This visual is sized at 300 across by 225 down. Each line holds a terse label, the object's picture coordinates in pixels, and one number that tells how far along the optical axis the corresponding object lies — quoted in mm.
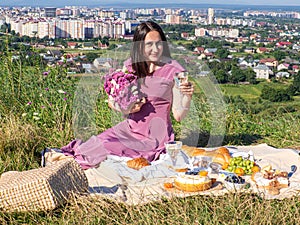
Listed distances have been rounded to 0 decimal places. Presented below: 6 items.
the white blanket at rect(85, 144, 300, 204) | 3535
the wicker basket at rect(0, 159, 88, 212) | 3184
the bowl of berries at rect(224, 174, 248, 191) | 3625
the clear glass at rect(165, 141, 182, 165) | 4285
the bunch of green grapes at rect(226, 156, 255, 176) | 4106
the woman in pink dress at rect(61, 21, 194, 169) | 4234
